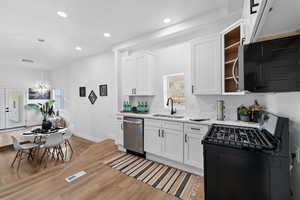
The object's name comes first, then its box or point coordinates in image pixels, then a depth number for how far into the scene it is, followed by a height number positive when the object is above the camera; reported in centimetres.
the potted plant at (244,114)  202 -23
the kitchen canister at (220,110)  232 -20
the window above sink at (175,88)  297 +27
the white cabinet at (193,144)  214 -77
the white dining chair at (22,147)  306 -118
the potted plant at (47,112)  380 -52
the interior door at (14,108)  622 -37
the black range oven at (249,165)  92 -52
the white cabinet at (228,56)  210 +74
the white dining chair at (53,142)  327 -108
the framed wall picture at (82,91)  517 +35
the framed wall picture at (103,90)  444 +35
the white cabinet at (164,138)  239 -78
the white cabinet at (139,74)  315 +66
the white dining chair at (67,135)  371 -101
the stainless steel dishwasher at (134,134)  293 -82
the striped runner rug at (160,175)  195 -135
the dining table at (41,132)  344 -90
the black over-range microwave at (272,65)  79 +22
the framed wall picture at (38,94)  684 +34
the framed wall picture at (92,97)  482 +11
